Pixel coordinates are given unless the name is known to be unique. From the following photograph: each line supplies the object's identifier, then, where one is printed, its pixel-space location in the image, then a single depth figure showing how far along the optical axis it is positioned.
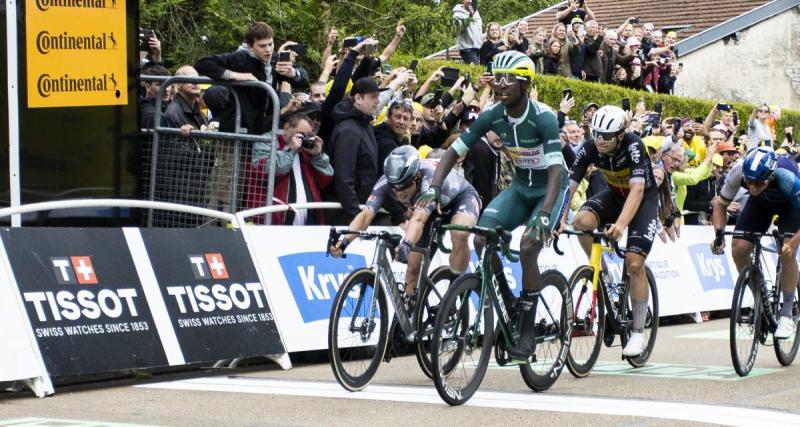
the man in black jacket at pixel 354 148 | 11.82
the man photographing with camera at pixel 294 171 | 11.53
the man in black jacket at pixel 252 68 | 11.66
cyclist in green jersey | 8.82
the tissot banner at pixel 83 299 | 9.13
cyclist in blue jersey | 10.45
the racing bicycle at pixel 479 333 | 8.28
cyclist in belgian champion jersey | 10.30
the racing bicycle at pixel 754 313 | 10.19
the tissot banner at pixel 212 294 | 10.07
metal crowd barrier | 11.39
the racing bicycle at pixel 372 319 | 8.77
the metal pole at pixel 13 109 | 10.07
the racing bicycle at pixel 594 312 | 10.09
